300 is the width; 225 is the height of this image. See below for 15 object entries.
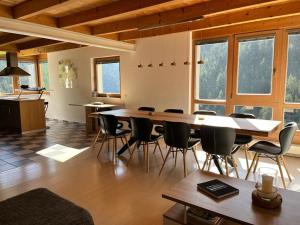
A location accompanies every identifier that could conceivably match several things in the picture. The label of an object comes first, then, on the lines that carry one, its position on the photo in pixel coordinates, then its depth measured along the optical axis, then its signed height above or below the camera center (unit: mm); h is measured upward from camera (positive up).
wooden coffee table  1618 -927
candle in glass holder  1778 -771
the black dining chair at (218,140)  2887 -701
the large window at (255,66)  4551 +393
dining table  2887 -540
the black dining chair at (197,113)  4199 -537
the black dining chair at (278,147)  2828 -851
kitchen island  6281 -803
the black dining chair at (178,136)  3206 -718
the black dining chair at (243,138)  3383 -814
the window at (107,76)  7000 +299
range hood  6703 +548
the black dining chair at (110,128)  4016 -738
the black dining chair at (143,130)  3628 -713
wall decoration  7863 +470
